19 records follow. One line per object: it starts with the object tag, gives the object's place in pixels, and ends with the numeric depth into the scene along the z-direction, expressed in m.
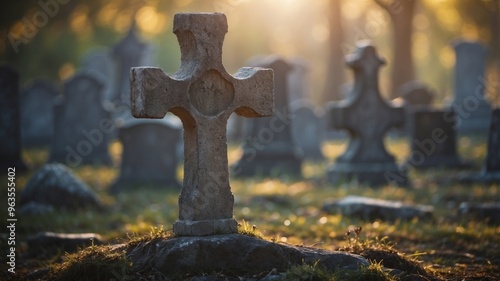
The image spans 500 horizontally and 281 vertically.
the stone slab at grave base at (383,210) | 11.05
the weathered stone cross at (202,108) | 7.21
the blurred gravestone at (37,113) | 24.75
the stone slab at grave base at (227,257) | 6.74
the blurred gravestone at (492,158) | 14.38
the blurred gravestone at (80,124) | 20.00
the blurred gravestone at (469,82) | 24.42
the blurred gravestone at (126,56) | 27.61
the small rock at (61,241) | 9.36
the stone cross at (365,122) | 15.77
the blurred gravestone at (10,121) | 16.94
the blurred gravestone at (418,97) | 23.47
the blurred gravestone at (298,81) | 29.64
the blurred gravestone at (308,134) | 22.38
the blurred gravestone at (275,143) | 17.97
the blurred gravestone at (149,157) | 15.94
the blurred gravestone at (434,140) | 17.81
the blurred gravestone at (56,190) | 12.57
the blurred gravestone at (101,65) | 33.16
